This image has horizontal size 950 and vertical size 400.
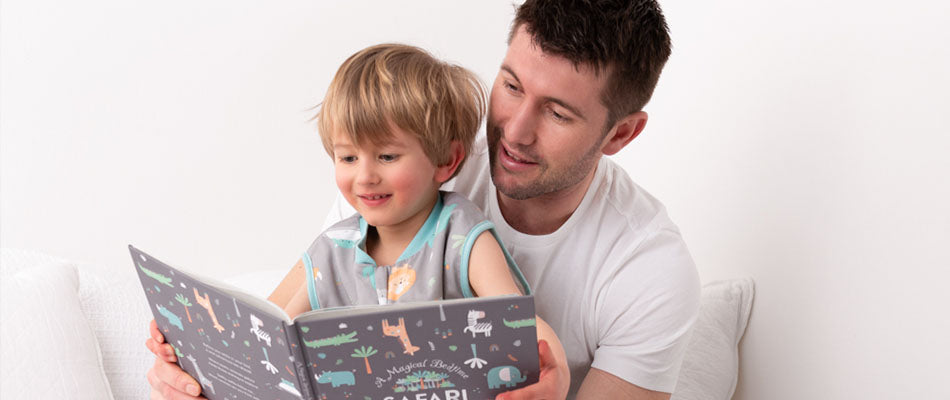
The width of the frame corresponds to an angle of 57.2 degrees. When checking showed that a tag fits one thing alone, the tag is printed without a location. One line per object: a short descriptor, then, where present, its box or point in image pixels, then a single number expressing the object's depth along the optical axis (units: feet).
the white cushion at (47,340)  6.26
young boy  5.21
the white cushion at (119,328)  7.13
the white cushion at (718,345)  6.97
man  5.70
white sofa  6.35
